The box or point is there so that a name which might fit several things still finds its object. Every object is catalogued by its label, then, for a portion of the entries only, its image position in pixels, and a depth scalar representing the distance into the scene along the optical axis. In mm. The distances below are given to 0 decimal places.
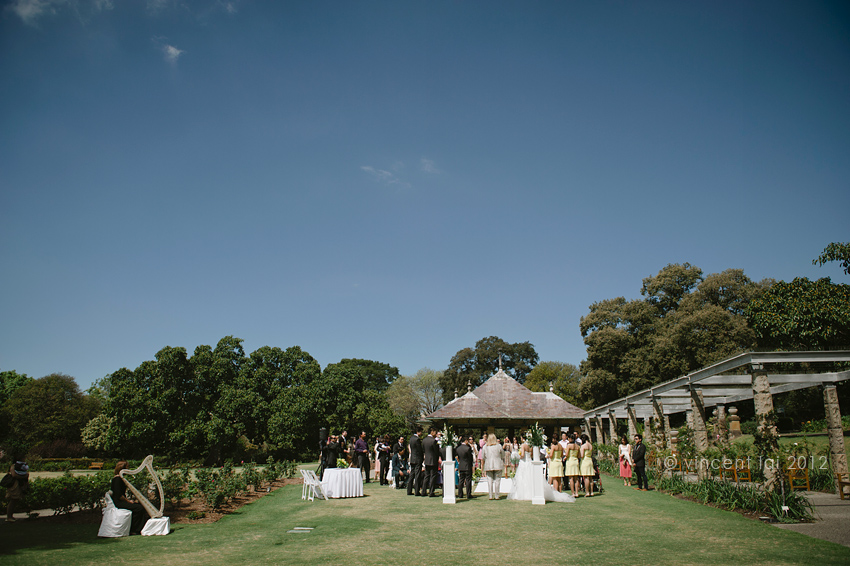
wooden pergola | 10522
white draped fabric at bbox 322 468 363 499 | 12938
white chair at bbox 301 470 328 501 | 12711
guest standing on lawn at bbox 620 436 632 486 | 16041
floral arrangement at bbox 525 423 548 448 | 12633
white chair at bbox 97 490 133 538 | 7945
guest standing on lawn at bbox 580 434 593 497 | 12625
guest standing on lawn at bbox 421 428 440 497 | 12852
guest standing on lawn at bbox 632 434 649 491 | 13656
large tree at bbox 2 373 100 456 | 38906
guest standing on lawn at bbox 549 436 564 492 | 12727
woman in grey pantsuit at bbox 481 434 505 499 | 12305
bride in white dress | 11828
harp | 8292
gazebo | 26859
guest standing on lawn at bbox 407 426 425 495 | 13602
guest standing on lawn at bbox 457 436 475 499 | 12406
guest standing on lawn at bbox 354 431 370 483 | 15502
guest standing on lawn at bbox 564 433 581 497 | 12844
